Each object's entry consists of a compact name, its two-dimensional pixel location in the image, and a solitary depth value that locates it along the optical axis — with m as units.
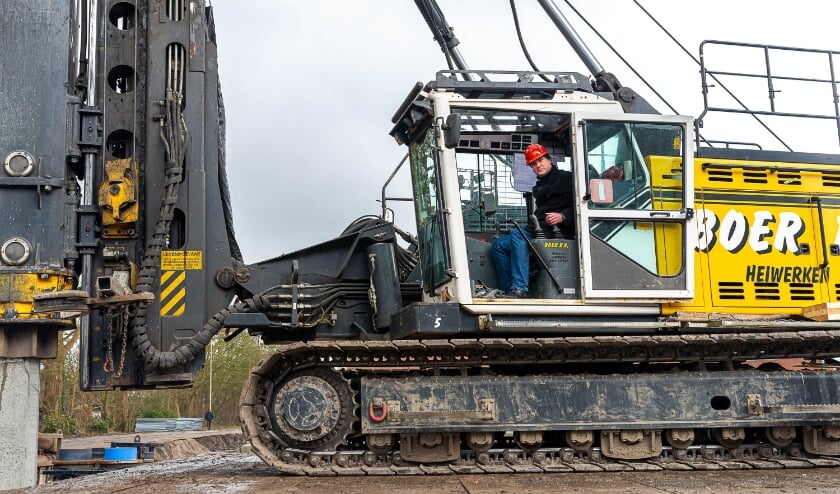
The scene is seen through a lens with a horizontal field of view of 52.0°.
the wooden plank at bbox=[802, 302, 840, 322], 8.24
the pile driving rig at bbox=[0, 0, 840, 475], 7.94
